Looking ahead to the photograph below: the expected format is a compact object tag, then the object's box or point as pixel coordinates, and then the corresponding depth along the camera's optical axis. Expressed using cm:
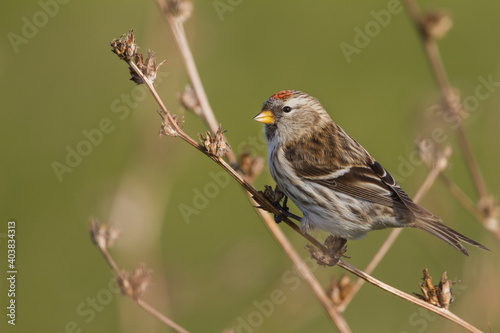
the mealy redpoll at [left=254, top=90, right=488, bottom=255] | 771
